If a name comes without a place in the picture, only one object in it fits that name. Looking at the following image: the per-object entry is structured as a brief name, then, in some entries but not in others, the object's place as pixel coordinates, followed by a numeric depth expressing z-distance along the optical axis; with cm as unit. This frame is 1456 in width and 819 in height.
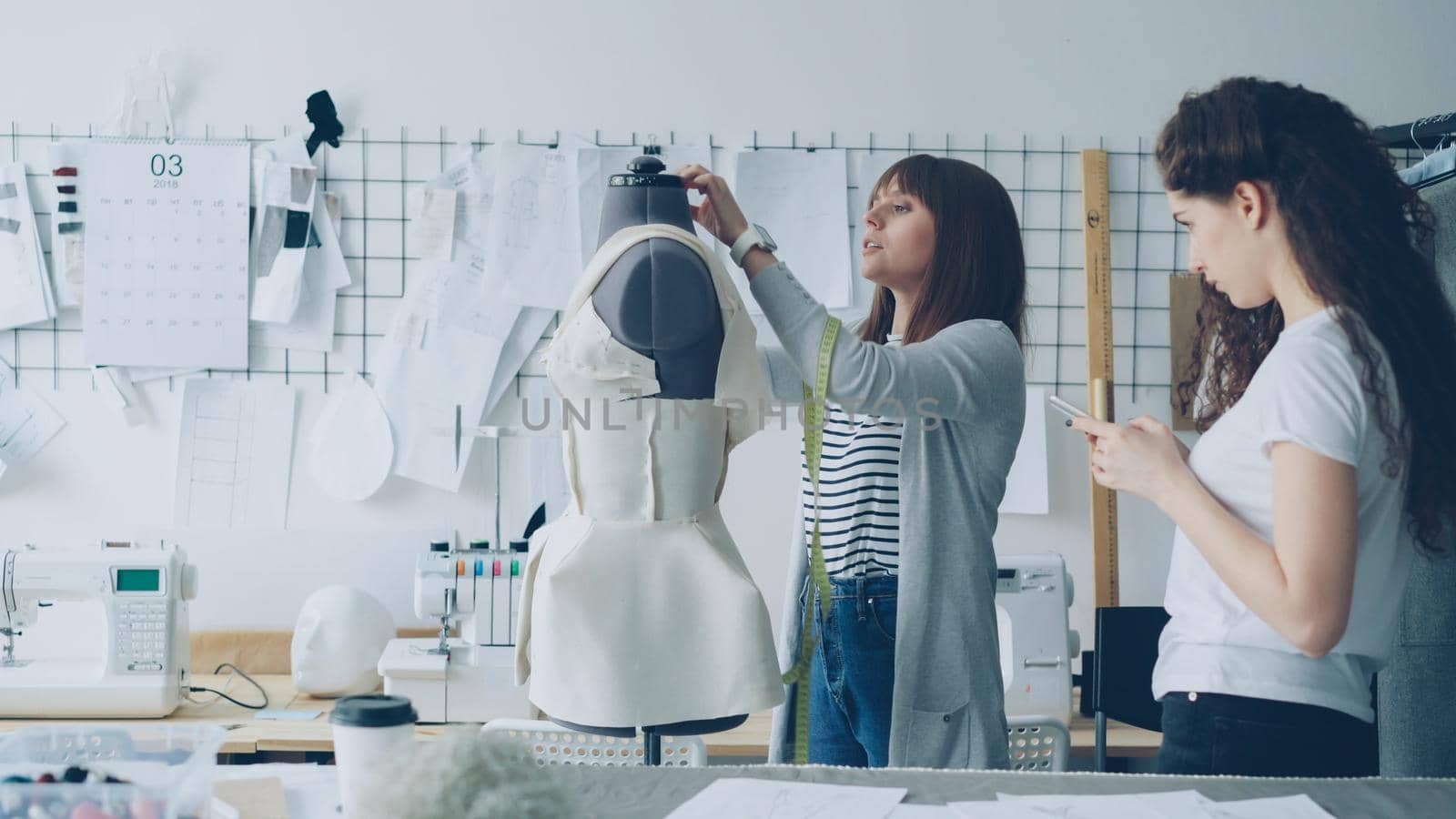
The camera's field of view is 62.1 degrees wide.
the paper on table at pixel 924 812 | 116
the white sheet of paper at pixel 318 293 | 281
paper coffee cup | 104
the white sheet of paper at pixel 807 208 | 284
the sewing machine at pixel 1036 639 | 244
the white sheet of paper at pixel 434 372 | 282
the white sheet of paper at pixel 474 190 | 282
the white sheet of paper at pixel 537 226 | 282
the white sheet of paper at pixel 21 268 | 276
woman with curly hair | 117
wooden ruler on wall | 283
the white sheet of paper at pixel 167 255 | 276
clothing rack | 227
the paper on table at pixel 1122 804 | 114
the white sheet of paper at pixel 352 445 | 281
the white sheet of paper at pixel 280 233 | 278
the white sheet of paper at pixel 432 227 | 283
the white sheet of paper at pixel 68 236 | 275
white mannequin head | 252
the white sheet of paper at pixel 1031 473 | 285
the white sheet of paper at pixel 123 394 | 277
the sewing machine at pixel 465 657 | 242
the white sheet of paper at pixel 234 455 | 280
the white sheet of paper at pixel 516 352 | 284
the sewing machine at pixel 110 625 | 241
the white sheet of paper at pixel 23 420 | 278
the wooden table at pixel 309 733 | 230
